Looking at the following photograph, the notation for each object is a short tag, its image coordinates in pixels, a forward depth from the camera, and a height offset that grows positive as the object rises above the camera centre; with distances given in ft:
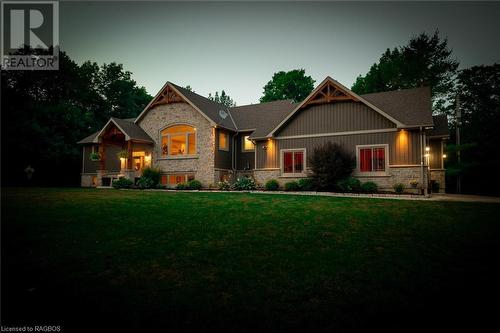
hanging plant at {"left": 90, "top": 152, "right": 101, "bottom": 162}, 79.05 +5.62
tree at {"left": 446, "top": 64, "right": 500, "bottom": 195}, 75.82 +14.10
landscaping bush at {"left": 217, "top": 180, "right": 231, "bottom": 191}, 64.52 -2.37
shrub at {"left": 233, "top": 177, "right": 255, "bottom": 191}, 63.26 -2.12
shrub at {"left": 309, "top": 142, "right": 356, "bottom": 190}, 55.06 +1.92
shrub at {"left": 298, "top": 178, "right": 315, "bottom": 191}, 57.11 -1.80
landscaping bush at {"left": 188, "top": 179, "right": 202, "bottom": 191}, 67.46 -2.20
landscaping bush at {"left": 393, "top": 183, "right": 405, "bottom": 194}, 52.80 -2.48
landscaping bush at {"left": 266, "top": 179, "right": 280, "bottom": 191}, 61.23 -2.09
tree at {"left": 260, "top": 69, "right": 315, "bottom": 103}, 154.71 +48.51
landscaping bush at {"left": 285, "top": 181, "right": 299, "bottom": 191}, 58.85 -2.24
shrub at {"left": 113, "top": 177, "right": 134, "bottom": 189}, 69.72 -1.69
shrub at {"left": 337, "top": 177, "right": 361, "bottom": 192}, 54.29 -1.93
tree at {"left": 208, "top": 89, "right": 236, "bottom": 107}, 234.58 +64.18
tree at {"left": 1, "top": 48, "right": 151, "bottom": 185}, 84.64 +20.43
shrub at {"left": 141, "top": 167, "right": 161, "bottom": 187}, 71.49 +0.49
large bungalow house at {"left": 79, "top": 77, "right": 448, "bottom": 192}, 55.72 +8.89
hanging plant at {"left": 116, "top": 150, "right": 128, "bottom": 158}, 75.51 +5.85
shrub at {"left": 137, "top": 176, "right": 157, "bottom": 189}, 68.64 -1.69
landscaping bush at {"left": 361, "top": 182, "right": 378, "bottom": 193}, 53.62 -2.31
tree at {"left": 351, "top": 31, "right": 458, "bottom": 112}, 113.91 +44.35
